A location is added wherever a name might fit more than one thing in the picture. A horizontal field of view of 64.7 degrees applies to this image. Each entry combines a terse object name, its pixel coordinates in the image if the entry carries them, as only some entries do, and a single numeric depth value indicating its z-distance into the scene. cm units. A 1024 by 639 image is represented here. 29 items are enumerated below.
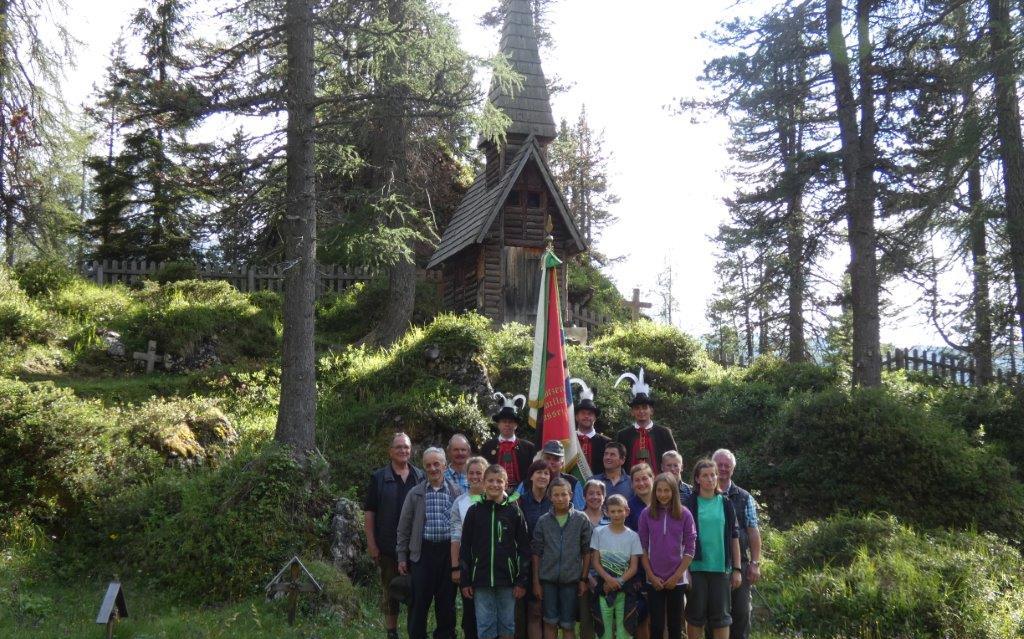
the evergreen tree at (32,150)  1783
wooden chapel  1959
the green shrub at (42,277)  1809
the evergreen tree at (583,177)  3647
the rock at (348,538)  943
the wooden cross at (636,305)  2778
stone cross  1587
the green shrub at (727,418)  1548
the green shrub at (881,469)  1229
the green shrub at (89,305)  1715
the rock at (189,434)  1115
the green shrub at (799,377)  1762
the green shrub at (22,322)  1558
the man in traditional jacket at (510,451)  827
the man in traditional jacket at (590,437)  874
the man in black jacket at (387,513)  739
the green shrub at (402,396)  1290
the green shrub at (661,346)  1930
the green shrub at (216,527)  879
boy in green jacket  644
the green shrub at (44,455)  990
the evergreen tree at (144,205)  2312
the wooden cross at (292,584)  770
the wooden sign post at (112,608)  658
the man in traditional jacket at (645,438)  845
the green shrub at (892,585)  796
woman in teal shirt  670
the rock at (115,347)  1600
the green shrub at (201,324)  1641
